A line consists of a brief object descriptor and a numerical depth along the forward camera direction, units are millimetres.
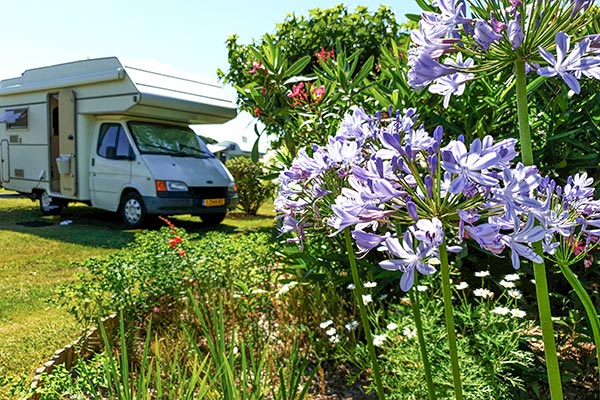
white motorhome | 10039
